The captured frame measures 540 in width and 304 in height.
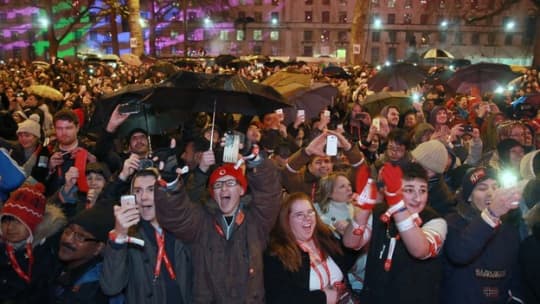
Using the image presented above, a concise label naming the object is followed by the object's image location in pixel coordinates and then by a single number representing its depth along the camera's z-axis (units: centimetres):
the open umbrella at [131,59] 1891
